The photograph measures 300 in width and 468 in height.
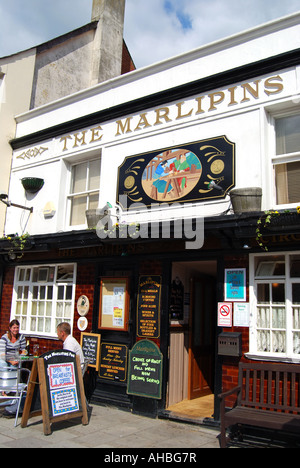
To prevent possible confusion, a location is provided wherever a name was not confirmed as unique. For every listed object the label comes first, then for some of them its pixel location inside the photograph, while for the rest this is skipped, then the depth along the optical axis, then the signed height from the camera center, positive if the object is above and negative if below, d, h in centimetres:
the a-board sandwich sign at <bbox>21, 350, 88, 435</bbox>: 573 -112
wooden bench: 498 -106
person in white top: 669 -45
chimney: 1273 +887
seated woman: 734 -66
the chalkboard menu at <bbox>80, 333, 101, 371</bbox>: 759 -62
